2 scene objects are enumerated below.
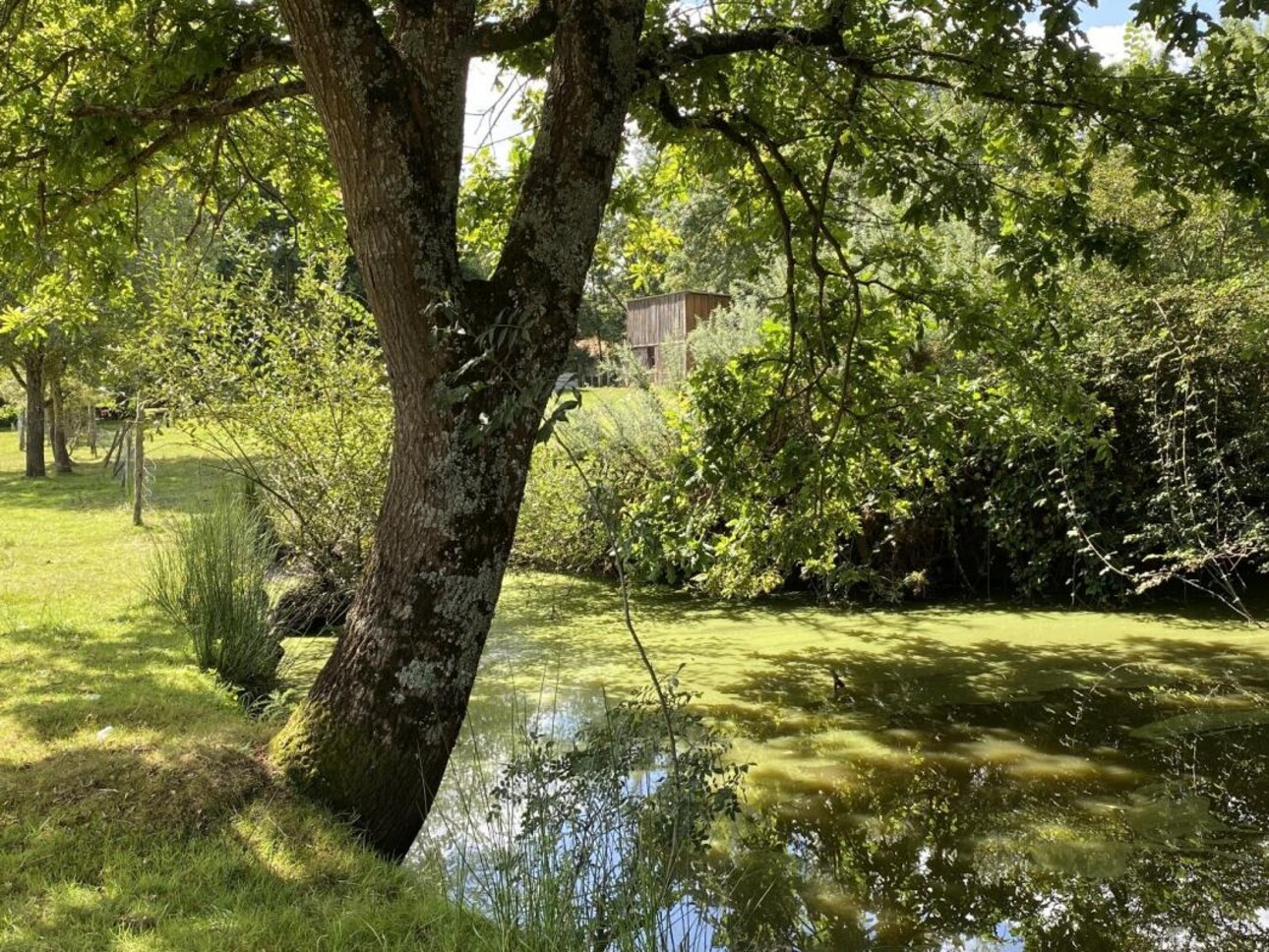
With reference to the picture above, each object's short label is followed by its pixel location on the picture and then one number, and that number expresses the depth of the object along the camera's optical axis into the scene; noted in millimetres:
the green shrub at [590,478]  10117
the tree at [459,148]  3145
